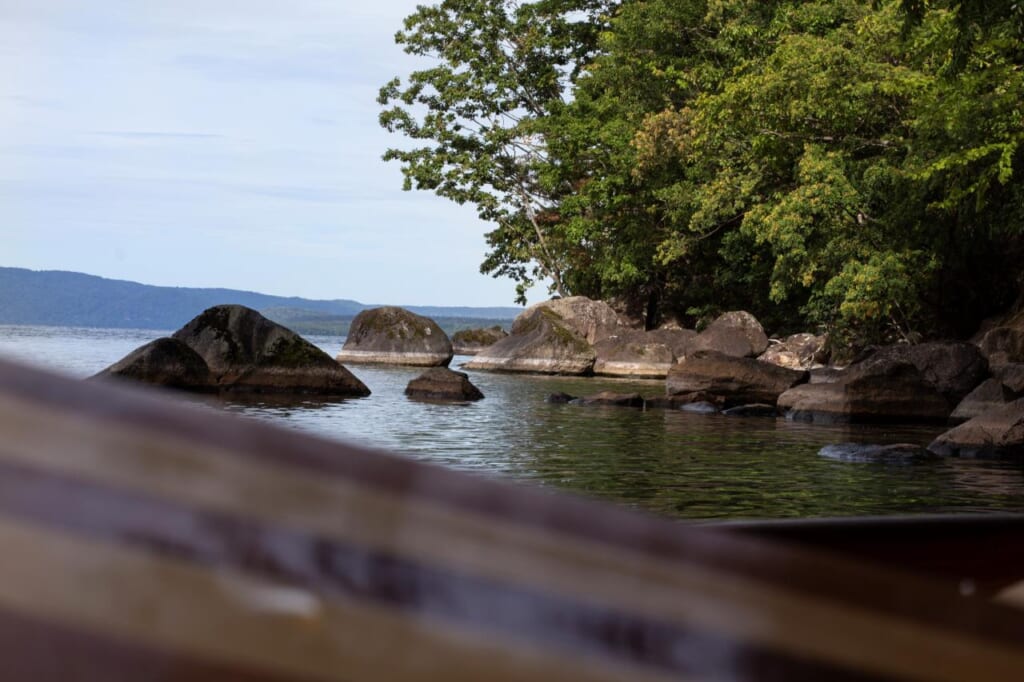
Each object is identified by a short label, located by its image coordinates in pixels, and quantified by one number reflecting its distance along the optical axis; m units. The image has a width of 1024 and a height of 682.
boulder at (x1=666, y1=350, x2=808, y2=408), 22.45
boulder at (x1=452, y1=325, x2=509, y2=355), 49.44
